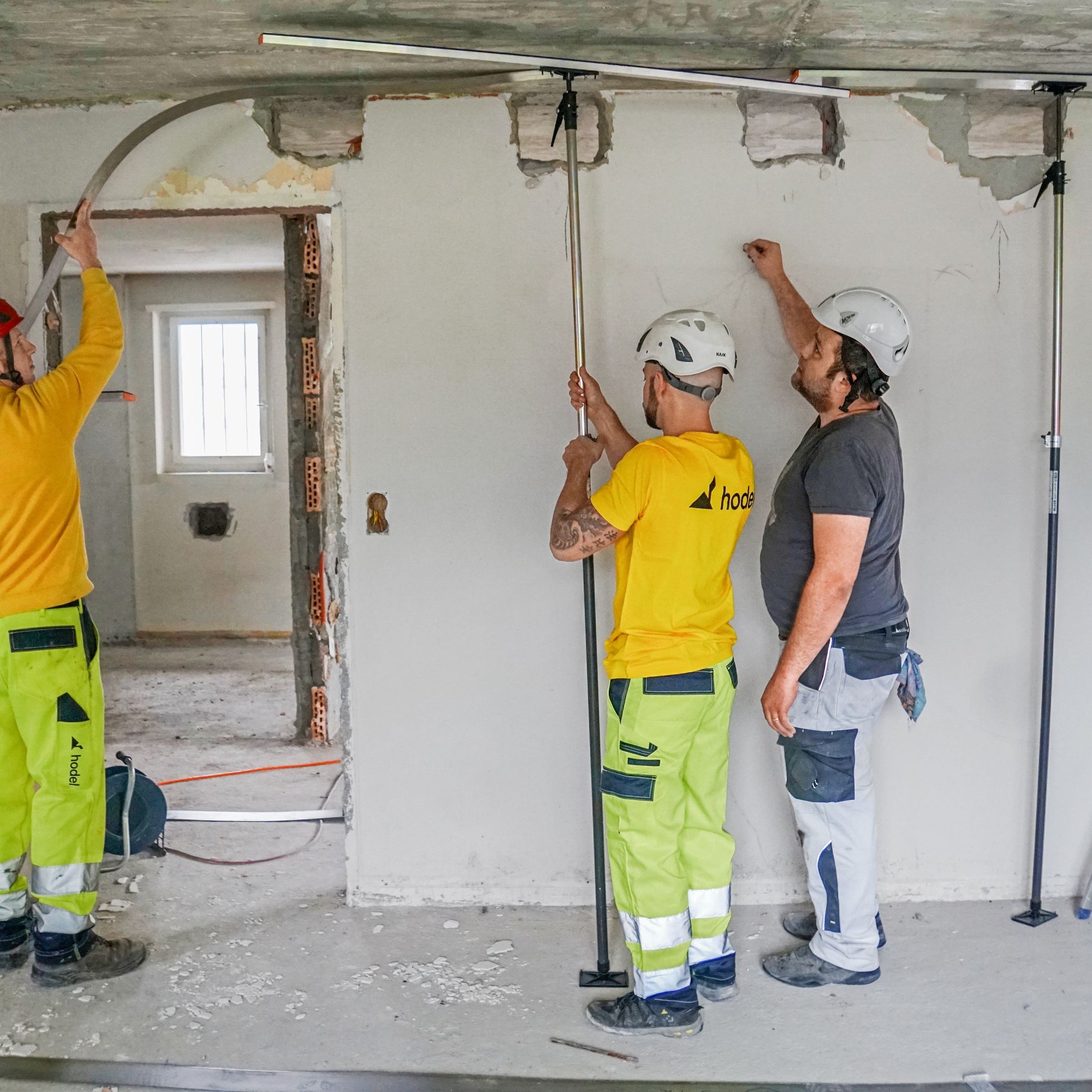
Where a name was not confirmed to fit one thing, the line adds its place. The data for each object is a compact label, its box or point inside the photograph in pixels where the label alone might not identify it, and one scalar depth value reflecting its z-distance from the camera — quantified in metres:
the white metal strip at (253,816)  3.00
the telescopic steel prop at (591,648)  2.34
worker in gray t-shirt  2.18
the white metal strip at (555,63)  2.03
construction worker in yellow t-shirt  2.14
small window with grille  6.96
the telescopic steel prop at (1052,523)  2.55
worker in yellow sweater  2.30
